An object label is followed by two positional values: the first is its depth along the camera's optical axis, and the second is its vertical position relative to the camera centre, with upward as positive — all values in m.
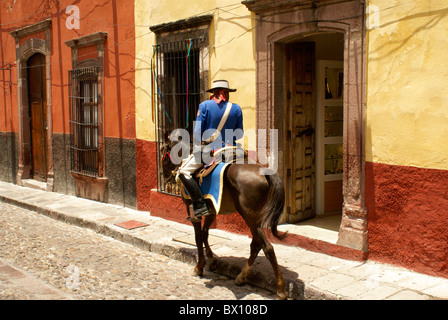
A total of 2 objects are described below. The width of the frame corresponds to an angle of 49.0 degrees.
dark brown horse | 5.07 -0.78
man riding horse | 5.52 -0.07
